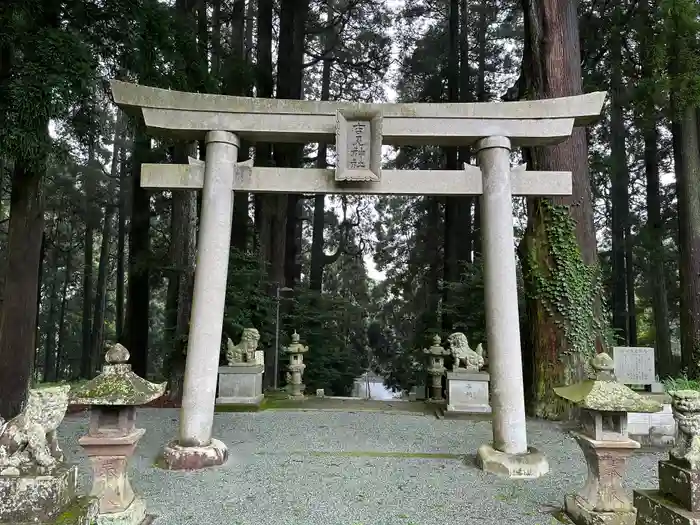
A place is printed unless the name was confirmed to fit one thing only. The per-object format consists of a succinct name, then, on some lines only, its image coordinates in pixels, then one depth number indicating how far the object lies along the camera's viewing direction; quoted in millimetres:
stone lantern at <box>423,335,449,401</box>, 9242
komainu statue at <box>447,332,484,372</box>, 7989
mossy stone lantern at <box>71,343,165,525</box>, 3383
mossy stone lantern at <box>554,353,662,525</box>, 3410
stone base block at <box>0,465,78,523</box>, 2234
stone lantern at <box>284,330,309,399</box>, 9273
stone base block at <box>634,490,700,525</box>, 2475
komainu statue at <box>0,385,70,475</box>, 2352
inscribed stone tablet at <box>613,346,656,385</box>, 6914
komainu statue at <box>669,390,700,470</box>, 2600
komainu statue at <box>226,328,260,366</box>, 8328
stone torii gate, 5055
